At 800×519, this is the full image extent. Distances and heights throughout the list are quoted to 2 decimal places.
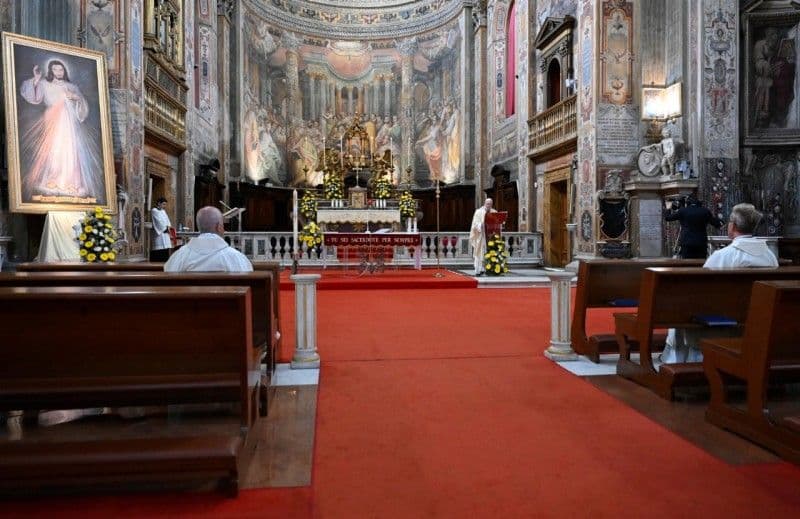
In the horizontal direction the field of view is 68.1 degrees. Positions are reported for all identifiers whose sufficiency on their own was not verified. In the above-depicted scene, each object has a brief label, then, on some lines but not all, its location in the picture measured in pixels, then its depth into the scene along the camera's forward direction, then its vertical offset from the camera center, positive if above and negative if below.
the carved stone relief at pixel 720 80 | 11.59 +3.15
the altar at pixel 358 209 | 12.88 +1.00
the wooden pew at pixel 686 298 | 4.11 -0.41
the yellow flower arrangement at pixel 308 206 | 17.50 +1.15
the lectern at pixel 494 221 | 13.02 +0.47
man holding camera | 8.31 +0.19
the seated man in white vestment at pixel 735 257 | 4.35 -0.13
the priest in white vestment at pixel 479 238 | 13.02 +0.10
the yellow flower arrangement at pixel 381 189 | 20.56 +1.94
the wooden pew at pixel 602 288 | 5.35 -0.43
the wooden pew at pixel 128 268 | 4.89 -0.19
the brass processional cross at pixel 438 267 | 13.08 -0.59
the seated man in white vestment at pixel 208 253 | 4.35 -0.06
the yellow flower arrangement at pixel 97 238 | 8.96 +0.12
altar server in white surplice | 12.12 +0.23
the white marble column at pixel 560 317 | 5.31 -0.69
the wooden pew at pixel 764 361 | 3.00 -0.68
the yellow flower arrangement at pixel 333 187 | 20.28 +1.98
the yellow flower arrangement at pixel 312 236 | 13.00 +0.18
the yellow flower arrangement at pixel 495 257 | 12.90 -0.33
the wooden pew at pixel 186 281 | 3.64 -0.22
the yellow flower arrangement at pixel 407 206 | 17.24 +1.11
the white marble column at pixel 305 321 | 5.09 -0.67
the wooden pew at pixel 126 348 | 2.78 -0.50
